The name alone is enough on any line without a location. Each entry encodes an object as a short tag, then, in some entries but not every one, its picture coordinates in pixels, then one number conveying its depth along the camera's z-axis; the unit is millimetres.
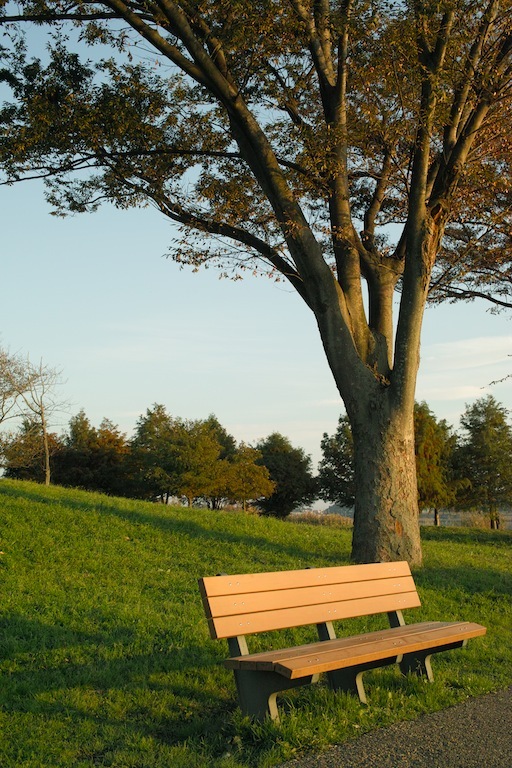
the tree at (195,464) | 50531
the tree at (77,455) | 56094
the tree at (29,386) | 37688
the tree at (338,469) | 60744
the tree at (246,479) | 52031
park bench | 4586
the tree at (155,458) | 51000
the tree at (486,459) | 46094
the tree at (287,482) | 64312
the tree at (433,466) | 42844
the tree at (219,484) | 51438
